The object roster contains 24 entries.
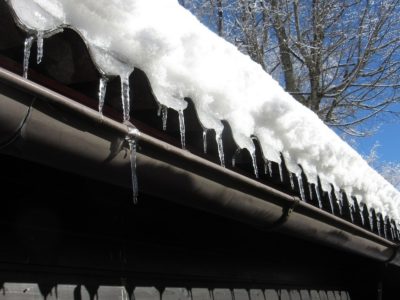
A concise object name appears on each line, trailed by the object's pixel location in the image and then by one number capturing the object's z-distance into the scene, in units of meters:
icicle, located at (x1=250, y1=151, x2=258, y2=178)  1.88
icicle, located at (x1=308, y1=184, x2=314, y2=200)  2.48
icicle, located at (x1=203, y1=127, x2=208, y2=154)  1.61
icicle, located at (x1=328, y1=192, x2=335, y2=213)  2.76
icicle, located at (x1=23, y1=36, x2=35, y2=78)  1.06
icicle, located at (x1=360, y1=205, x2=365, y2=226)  3.10
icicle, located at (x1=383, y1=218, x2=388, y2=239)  3.59
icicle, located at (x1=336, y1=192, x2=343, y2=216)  2.75
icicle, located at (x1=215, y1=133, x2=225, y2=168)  1.67
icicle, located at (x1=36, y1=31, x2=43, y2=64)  1.04
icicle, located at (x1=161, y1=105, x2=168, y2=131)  1.44
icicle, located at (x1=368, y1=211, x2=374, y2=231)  3.32
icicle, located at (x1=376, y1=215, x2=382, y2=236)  3.44
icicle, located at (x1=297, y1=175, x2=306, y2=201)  2.33
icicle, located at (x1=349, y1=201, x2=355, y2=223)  2.92
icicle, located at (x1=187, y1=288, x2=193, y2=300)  2.50
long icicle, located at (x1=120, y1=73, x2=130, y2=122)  1.28
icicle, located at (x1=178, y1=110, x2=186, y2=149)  1.50
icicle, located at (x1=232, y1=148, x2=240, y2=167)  1.84
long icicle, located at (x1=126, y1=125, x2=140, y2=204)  1.44
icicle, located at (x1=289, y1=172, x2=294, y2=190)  2.27
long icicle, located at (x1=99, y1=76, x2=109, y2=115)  1.26
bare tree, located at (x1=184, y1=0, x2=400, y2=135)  9.29
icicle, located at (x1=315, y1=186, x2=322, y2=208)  2.52
